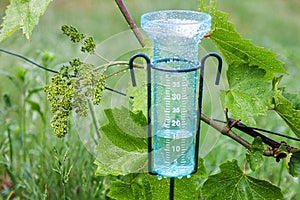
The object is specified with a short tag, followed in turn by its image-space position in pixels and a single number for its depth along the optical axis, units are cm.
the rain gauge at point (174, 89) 130
